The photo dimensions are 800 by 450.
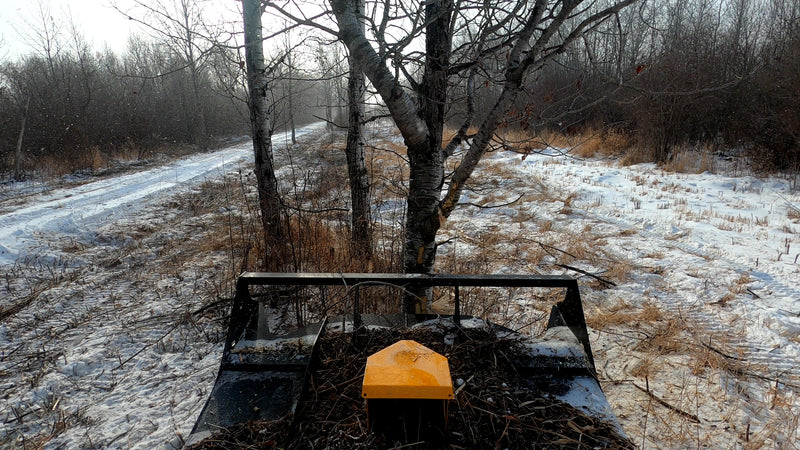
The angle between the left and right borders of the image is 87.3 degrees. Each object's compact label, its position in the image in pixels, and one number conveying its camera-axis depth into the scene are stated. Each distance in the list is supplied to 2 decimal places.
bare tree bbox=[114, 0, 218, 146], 23.30
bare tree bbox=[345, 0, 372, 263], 5.97
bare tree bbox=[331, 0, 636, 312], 2.61
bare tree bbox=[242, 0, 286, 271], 5.07
